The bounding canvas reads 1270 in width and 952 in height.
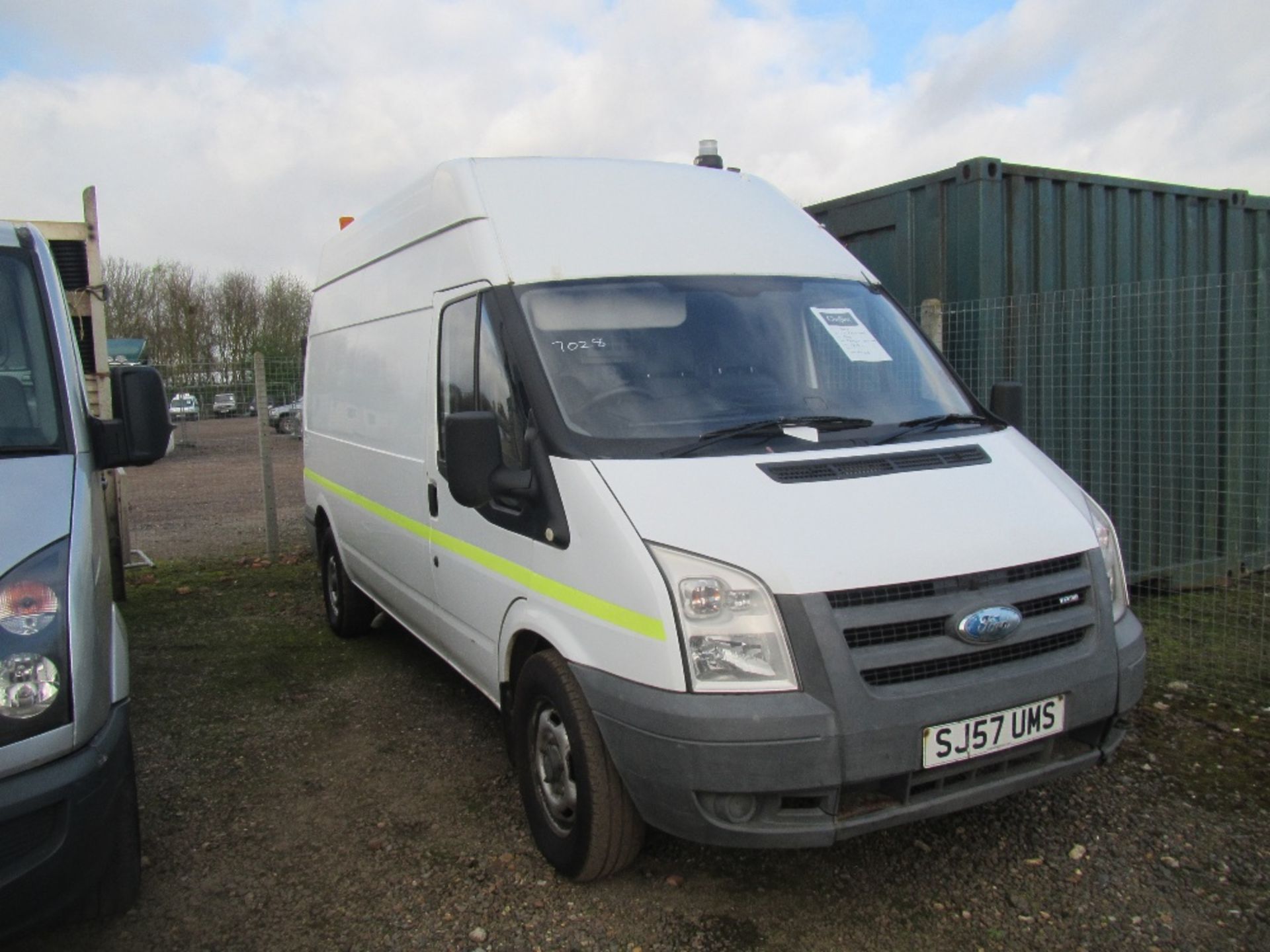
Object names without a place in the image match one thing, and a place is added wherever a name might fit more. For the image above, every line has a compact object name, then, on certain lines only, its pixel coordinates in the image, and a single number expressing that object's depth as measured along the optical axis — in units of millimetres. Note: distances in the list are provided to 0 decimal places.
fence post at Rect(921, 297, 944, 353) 6094
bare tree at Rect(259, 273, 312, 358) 37094
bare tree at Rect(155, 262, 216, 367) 36250
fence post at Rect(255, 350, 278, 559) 9469
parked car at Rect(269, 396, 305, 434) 13812
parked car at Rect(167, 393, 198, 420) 12477
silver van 2576
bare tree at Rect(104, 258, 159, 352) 36188
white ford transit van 2836
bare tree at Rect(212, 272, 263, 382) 37844
